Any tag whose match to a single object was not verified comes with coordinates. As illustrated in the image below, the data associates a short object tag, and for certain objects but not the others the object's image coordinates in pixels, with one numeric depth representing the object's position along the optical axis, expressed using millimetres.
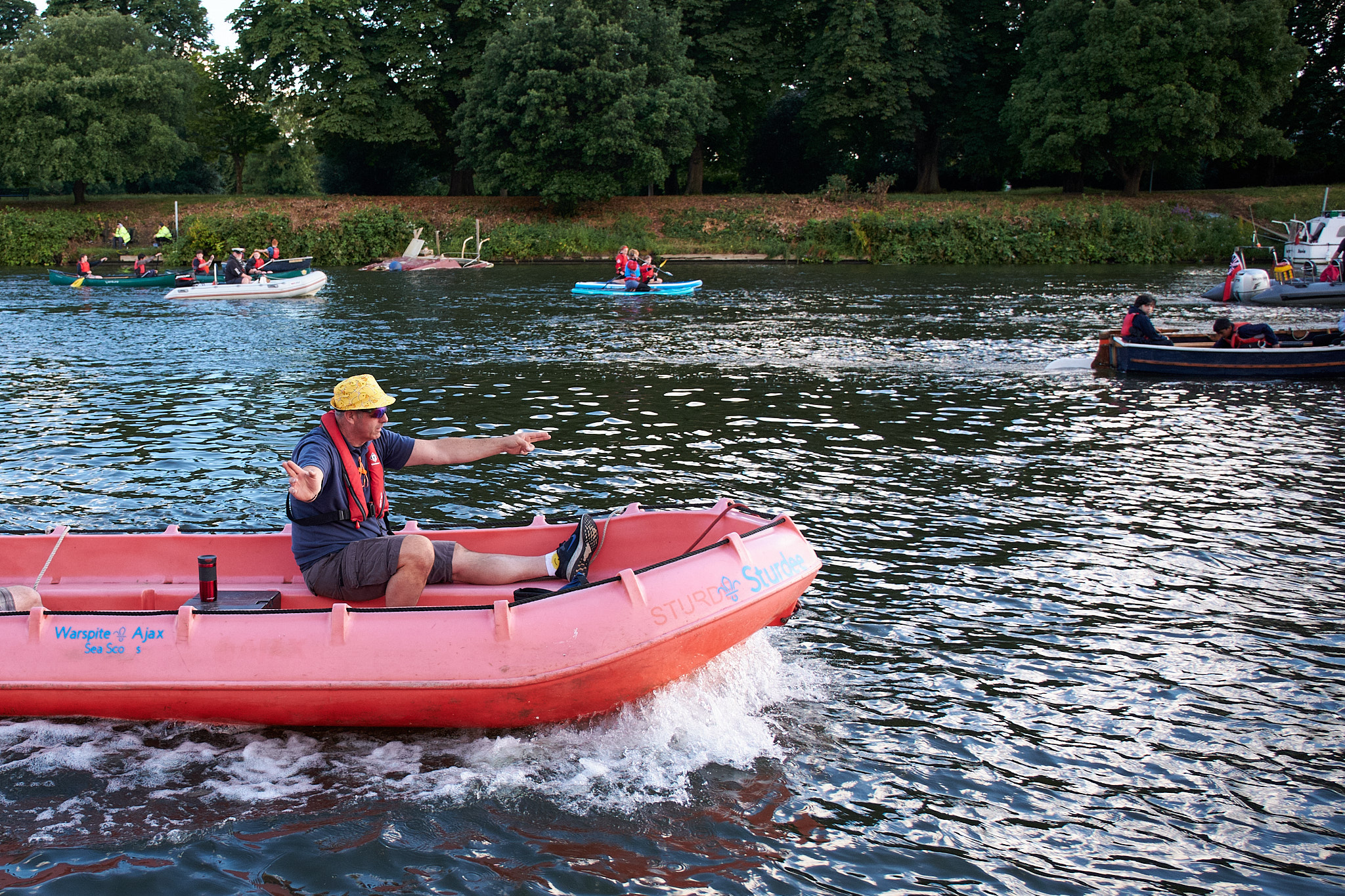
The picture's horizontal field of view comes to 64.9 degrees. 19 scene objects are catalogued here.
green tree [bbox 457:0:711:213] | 45906
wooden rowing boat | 16688
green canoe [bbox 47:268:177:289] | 33375
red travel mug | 6340
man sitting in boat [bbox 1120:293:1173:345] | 17234
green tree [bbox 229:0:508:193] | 49562
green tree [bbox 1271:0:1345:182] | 50531
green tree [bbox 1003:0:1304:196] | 44250
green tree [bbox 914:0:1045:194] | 52250
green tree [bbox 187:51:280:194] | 52500
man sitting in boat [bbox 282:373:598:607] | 6184
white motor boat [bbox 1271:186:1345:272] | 32469
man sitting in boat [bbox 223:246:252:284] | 31266
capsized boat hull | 42562
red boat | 5574
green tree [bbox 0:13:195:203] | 46062
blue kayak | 30703
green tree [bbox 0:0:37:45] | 61719
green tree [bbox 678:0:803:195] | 53000
